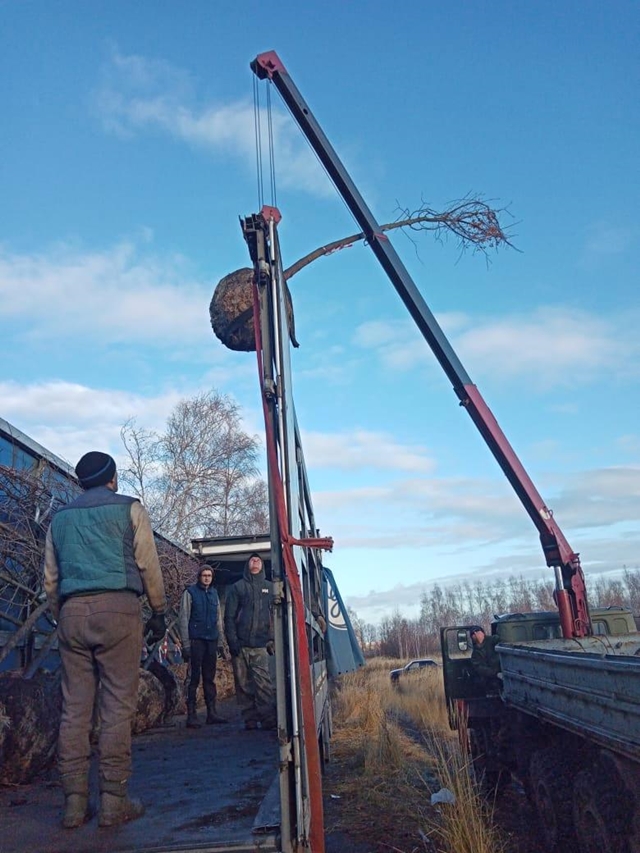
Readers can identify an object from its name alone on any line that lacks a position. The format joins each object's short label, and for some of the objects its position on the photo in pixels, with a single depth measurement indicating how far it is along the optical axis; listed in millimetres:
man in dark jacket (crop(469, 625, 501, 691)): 7738
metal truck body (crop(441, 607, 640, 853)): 3727
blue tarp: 8523
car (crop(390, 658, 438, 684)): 26372
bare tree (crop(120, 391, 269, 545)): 24266
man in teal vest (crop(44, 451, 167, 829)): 3215
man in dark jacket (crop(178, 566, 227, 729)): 7543
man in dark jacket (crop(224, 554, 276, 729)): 6766
